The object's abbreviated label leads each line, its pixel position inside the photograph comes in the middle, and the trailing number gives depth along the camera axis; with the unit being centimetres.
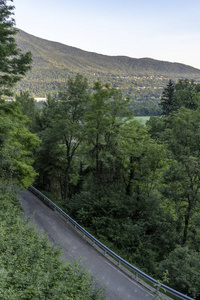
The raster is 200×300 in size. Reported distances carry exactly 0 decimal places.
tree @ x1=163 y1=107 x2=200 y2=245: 1194
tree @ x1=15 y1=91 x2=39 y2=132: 3428
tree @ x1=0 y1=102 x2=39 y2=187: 1183
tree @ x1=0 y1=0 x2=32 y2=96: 1174
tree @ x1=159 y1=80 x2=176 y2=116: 3672
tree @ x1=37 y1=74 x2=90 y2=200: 1866
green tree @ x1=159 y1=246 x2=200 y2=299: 848
